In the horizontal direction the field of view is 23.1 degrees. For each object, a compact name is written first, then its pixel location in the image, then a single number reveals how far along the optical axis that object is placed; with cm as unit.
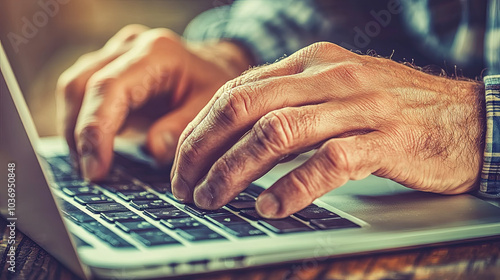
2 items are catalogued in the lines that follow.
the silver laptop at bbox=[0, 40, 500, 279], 51
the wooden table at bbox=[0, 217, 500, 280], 51
